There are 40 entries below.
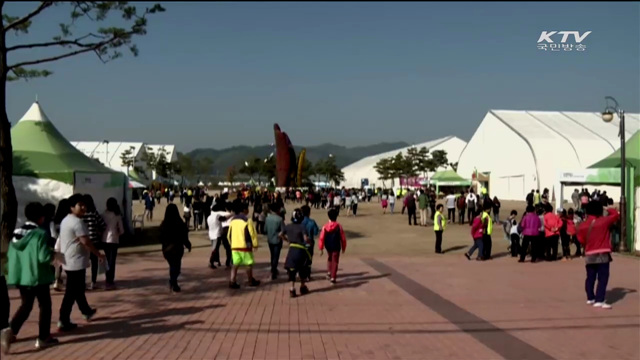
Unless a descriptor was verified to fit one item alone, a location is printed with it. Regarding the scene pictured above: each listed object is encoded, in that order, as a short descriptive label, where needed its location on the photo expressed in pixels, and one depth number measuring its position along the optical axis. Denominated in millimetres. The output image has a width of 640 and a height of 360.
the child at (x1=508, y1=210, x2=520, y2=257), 14302
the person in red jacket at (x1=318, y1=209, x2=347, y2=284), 10234
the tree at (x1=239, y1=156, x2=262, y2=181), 89500
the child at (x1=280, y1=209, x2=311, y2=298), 9195
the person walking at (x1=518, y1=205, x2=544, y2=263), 13438
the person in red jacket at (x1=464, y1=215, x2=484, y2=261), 13773
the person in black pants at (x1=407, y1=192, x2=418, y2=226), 24641
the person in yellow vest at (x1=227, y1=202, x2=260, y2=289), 9664
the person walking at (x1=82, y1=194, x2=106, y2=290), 9398
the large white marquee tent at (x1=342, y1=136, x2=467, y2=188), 100000
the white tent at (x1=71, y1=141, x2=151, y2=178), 103000
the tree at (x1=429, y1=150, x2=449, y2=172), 79606
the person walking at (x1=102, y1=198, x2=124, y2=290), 9867
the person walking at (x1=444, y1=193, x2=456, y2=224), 25078
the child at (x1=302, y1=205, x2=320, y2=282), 10594
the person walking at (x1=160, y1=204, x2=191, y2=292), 9328
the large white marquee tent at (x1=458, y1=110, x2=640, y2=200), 59062
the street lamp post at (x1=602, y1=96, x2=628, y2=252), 15125
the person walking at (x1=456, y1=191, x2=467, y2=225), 24953
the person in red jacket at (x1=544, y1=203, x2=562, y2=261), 13656
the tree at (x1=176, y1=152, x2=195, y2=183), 94400
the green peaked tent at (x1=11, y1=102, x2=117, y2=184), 16500
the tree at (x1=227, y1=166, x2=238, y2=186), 86512
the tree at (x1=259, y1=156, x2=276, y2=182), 84750
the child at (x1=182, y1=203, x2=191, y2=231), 20816
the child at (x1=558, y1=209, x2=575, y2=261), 14406
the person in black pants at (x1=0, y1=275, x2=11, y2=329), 6133
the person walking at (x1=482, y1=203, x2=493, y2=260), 13875
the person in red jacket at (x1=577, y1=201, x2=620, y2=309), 8266
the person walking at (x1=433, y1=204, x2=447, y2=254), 15086
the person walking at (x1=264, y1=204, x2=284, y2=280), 10656
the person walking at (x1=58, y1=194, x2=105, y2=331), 6855
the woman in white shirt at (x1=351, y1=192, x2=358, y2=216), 31138
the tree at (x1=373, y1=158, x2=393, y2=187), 80062
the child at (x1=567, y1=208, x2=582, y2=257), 14039
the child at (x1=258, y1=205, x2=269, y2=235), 18297
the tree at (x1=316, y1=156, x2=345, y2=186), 98750
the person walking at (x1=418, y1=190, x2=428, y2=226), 24344
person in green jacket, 5941
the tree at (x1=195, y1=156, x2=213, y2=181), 104688
